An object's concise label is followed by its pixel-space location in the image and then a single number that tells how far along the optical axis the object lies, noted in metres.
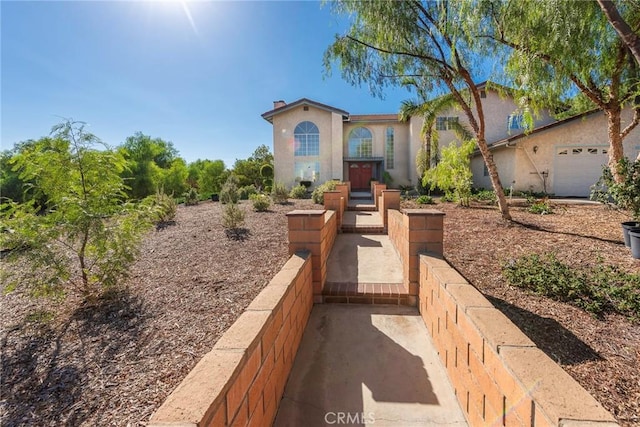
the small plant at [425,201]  11.16
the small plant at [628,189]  4.94
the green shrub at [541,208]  8.53
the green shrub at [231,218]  6.89
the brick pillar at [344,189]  10.15
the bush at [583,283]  2.98
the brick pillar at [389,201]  7.31
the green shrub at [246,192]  15.66
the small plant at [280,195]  12.44
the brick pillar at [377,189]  10.18
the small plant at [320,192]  11.53
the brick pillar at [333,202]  7.44
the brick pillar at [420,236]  3.48
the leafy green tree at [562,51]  5.95
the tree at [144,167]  23.16
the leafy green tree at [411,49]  5.94
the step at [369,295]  3.69
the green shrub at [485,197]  11.81
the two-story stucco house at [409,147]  13.45
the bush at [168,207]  8.25
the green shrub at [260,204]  9.70
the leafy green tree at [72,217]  3.06
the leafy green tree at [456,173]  10.35
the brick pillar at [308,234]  3.60
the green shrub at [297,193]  15.00
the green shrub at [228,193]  11.55
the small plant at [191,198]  13.88
